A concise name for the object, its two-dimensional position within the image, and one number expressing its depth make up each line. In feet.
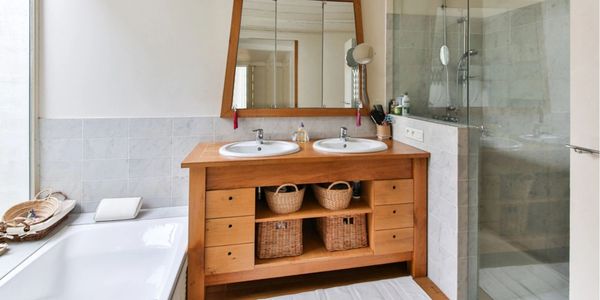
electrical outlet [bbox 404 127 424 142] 6.63
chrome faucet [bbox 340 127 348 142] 7.36
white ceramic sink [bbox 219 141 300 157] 5.94
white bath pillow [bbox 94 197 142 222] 6.52
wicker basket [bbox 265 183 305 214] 6.03
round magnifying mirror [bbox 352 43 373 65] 7.63
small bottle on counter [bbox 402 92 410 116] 7.64
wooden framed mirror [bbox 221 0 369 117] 7.36
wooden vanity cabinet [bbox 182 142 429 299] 5.63
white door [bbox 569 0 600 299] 3.95
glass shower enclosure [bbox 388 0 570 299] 4.87
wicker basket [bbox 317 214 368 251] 6.43
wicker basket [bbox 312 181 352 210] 6.21
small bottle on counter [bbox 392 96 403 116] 7.79
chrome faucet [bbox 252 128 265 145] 7.16
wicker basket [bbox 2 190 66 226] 5.93
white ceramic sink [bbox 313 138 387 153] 6.74
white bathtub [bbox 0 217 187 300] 5.16
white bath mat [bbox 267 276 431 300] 5.88
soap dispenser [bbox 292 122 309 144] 7.61
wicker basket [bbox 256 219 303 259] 6.20
